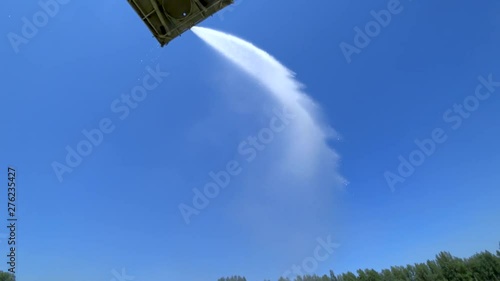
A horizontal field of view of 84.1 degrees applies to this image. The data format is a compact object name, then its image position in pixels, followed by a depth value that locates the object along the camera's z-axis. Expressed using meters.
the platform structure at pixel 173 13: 6.23
